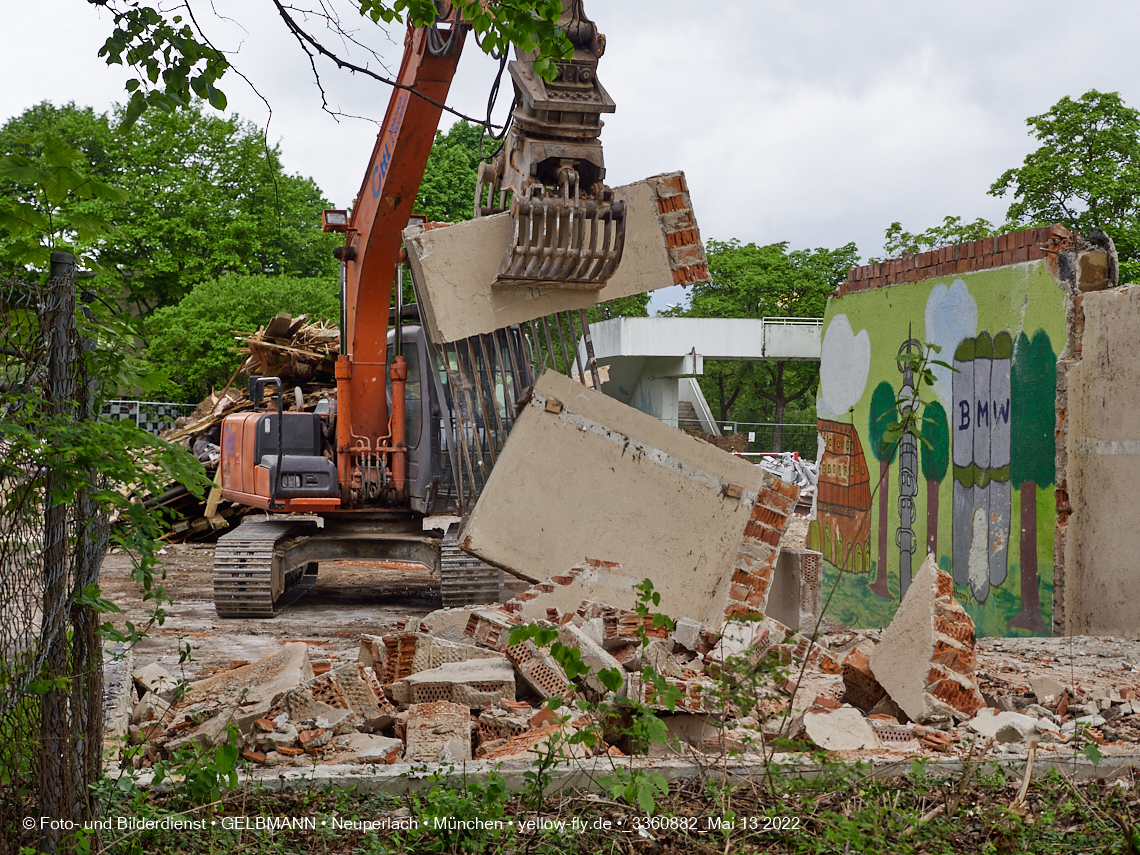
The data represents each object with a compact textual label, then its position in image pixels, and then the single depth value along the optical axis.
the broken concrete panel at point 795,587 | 7.84
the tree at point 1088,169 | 29.02
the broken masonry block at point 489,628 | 5.96
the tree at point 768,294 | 45.28
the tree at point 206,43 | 4.14
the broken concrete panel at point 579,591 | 6.42
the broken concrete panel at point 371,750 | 4.42
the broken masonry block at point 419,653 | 5.62
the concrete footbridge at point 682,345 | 35.88
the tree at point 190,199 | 33.66
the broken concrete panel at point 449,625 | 6.12
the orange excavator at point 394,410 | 6.85
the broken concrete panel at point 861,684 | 5.57
